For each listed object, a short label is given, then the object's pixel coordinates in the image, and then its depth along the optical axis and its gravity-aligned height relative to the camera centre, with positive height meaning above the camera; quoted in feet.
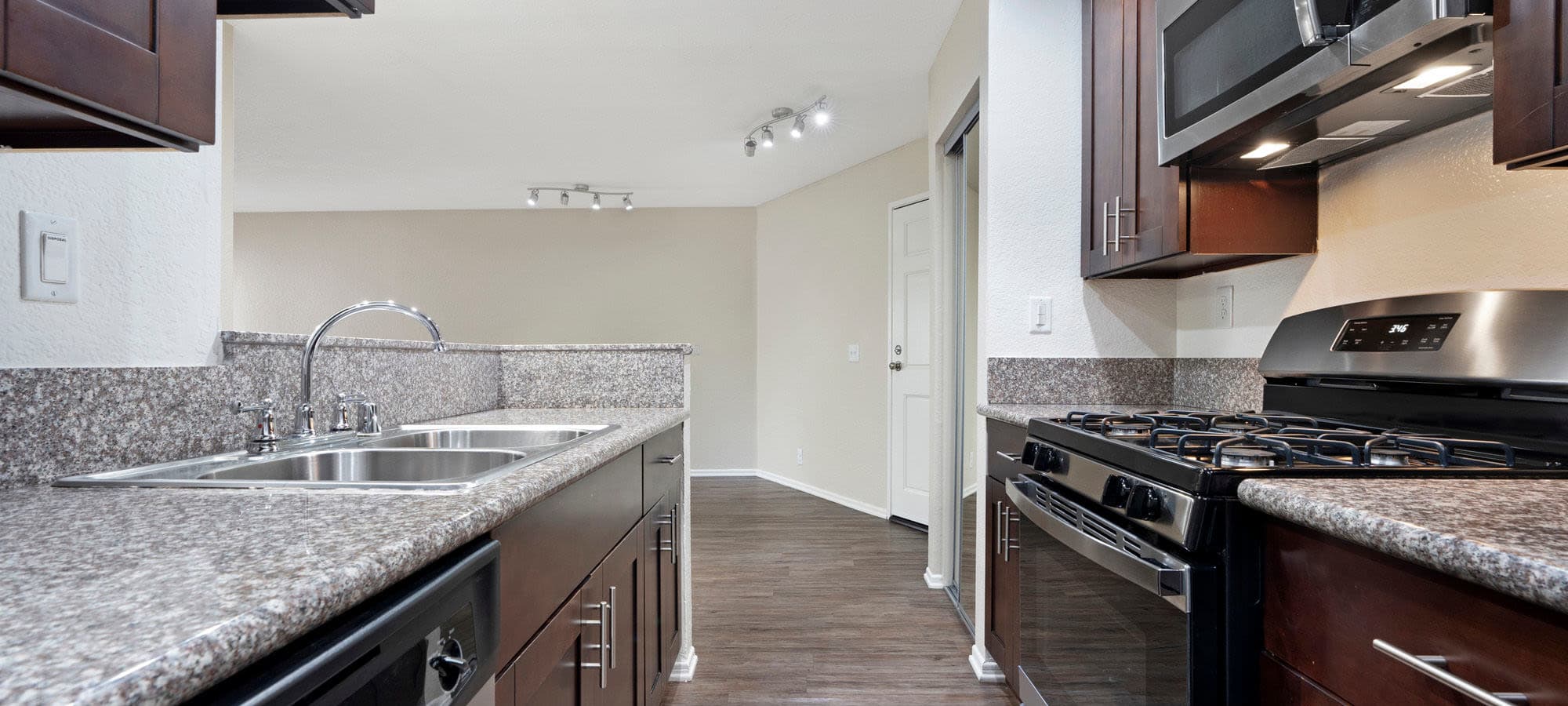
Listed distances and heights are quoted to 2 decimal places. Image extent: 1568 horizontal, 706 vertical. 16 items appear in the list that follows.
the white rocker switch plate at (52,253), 2.95 +0.40
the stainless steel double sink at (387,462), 2.95 -0.62
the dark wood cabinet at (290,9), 2.77 +1.34
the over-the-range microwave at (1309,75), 3.32 +1.45
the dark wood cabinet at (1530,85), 2.83 +1.11
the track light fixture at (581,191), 17.85 +3.92
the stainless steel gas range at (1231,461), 3.25 -0.51
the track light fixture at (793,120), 11.59 +3.96
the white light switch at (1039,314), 7.14 +0.39
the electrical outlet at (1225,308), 6.46 +0.42
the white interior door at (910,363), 13.53 -0.18
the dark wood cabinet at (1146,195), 5.54 +1.28
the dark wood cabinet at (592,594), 3.08 -1.36
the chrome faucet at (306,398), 4.36 -0.28
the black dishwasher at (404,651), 1.53 -0.75
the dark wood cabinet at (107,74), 1.69 +0.72
